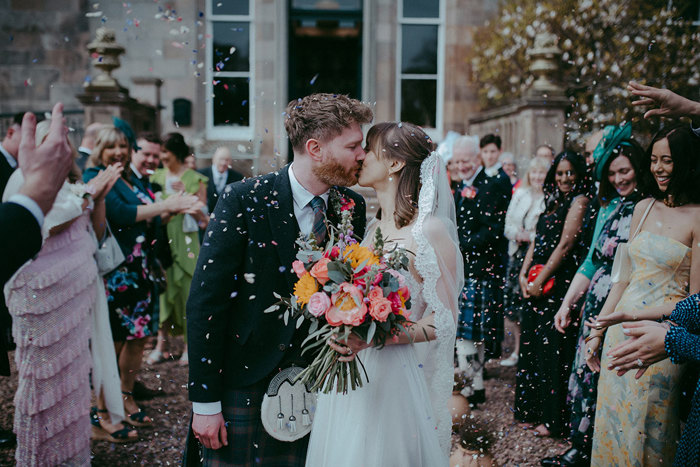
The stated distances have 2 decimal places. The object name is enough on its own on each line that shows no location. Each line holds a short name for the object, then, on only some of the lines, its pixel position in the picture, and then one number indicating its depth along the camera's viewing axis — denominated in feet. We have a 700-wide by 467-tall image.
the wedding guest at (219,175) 22.49
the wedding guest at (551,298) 14.42
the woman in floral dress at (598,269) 12.33
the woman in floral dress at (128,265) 14.90
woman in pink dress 11.43
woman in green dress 19.47
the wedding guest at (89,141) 17.90
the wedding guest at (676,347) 7.34
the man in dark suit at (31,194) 5.22
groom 7.74
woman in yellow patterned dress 9.65
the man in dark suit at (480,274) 16.26
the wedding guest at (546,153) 20.31
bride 7.75
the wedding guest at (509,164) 24.06
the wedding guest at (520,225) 18.75
